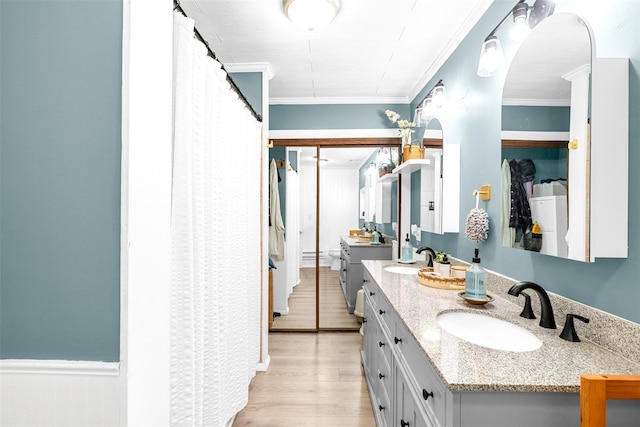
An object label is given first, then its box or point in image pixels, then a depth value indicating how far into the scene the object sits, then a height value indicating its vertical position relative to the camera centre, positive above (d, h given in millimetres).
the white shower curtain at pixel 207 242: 1166 -132
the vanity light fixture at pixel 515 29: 1268 +869
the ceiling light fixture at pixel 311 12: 1667 +1153
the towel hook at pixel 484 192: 1685 +138
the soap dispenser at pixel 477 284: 1385 -315
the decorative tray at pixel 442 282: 1698 -378
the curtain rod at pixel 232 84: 1144 +746
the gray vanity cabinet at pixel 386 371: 1164 -763
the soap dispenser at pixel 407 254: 2547 -325
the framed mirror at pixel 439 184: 2080 +242
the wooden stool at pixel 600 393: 645 -379
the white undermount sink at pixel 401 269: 2264 -411
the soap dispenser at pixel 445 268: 1821 -317
